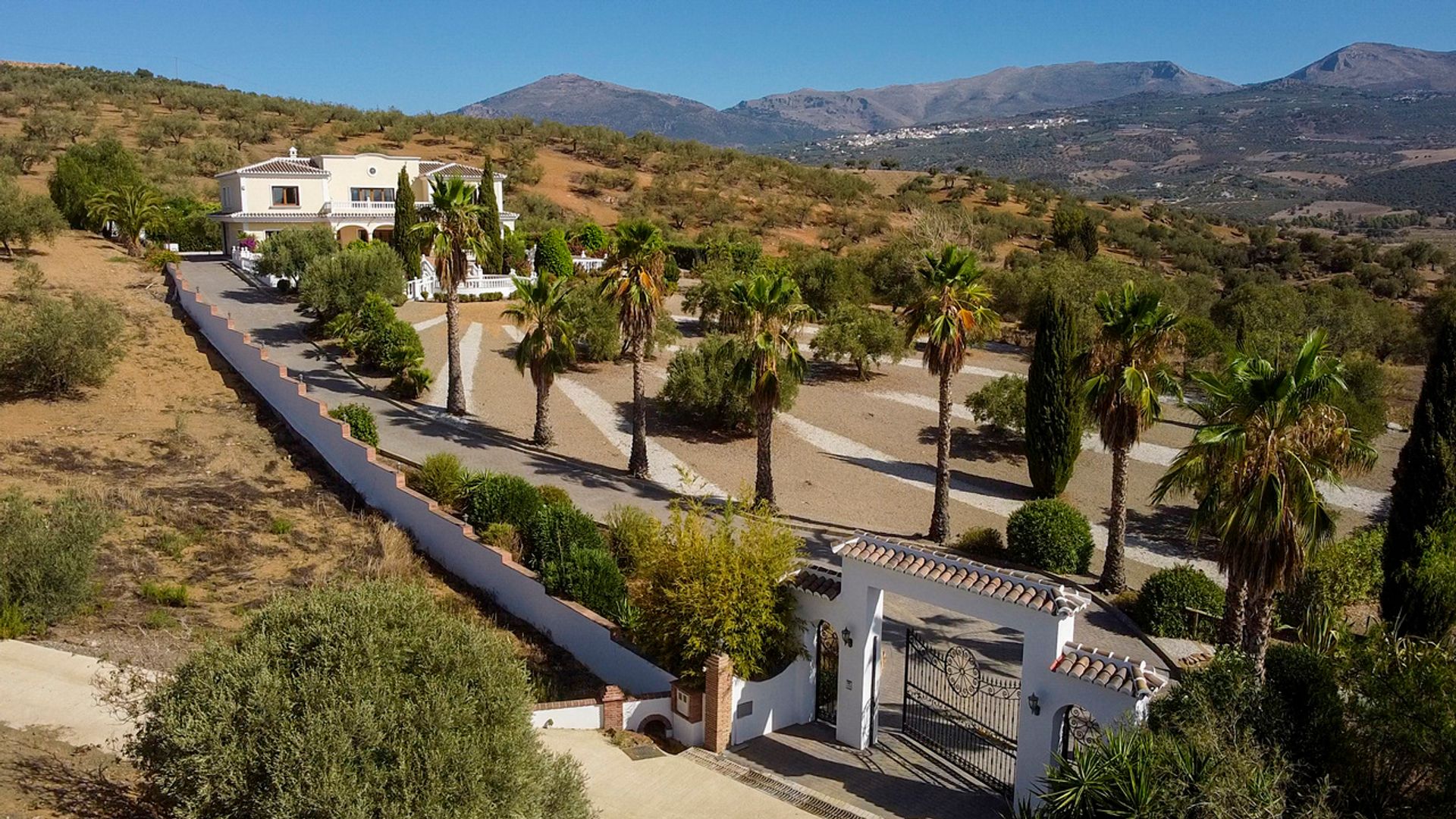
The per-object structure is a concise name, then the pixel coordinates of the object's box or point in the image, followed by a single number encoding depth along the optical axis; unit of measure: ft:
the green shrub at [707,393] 99.55
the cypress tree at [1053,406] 81.25
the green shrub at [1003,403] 97.25
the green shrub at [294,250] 134.82
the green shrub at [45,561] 46.80
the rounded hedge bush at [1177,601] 60.54
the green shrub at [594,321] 119.85
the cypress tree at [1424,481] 55.98
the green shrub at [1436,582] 52.80
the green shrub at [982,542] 73.15
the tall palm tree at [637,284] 82.74
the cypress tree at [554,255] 157.48
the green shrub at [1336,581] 59.31
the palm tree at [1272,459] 40.98
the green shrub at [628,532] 62.18
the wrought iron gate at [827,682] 50.49
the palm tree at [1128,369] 63.77
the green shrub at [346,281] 117.19
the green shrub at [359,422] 81.00
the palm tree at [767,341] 76.28
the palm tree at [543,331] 87.40
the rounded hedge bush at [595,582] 57.77
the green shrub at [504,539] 64.90
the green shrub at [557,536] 61.46
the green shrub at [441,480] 71.41
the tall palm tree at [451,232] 92.53
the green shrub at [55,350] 81.61
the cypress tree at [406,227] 139.74
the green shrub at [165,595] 52.80
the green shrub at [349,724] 26.23
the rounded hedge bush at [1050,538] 69.77
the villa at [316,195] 162.50
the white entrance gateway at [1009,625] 37.76
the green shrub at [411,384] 101.14
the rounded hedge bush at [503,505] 67.31
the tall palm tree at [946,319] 73.20
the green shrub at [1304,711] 33.78
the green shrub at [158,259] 137.59
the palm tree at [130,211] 146.20
